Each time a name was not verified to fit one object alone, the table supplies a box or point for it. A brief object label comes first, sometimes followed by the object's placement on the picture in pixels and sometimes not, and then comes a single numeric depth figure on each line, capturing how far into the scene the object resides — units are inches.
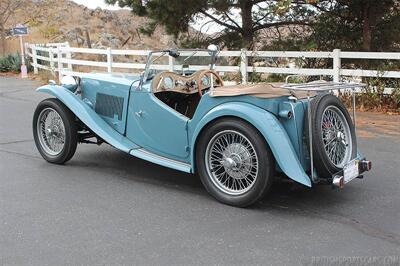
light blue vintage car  189.3
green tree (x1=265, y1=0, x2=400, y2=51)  519.2
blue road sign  851.4
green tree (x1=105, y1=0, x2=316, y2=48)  561.3
